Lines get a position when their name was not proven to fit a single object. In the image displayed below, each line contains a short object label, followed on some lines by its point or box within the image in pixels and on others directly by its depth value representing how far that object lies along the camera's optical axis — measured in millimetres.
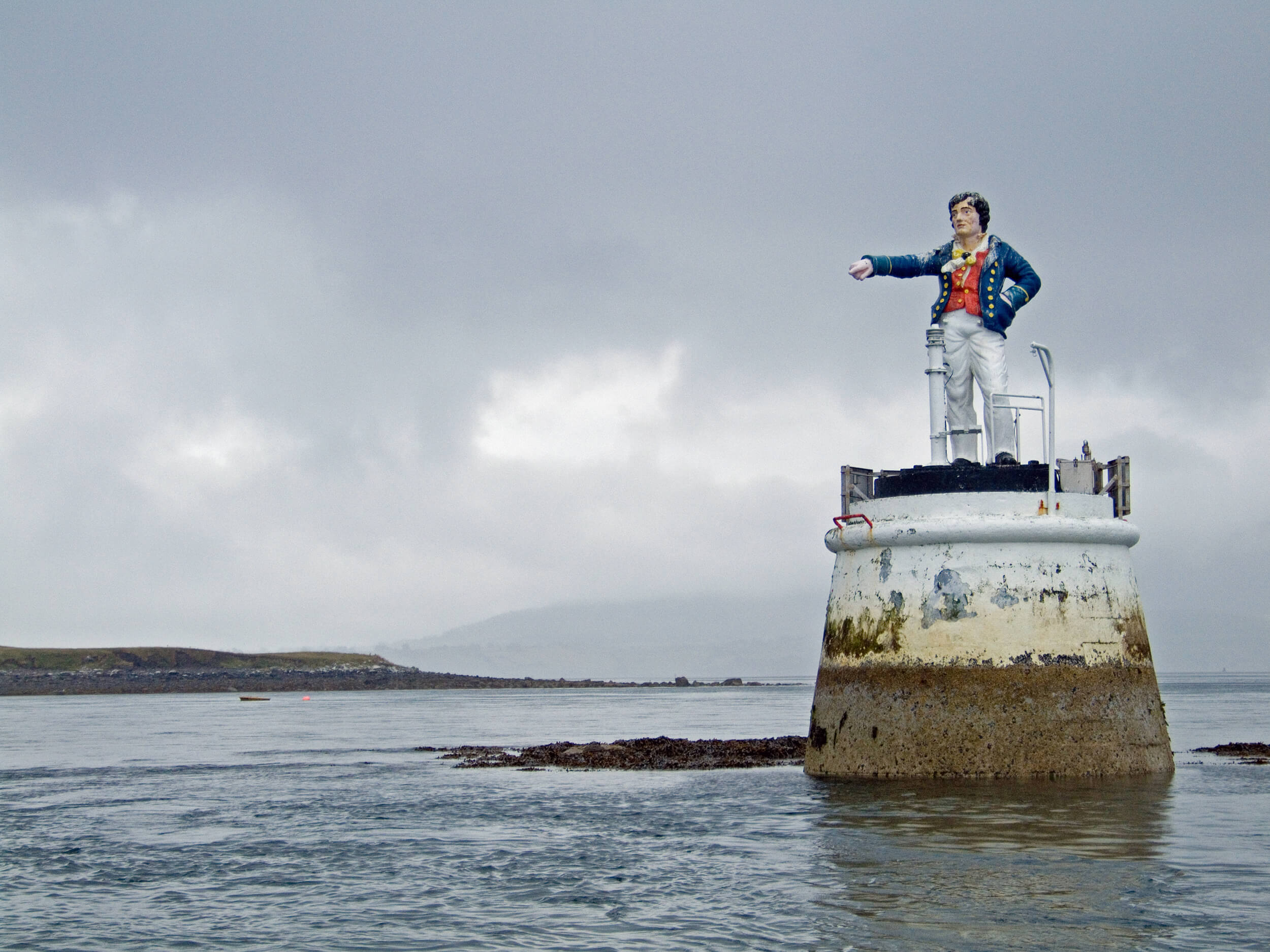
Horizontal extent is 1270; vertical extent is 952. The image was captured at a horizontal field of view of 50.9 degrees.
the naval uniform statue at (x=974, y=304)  18578
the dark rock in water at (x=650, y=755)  26281
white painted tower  16891
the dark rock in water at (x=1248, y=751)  25797
